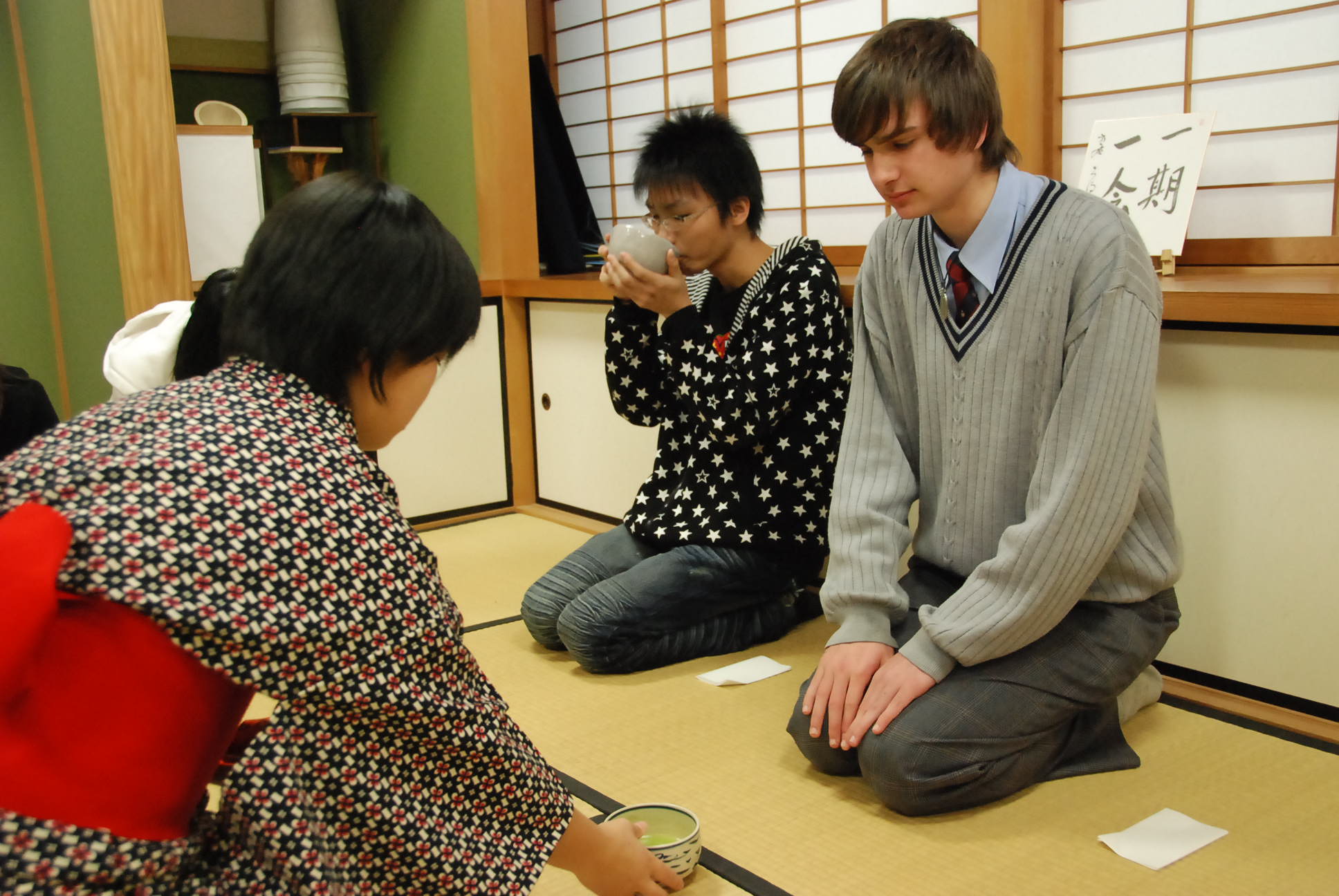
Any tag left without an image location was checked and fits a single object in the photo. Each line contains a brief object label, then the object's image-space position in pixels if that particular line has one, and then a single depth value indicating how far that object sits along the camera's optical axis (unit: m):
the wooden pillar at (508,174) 3.65
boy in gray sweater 1.71
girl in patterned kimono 0.91
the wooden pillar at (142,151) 3.08
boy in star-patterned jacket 2.33
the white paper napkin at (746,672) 2.32
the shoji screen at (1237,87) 2.29
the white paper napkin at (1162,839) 1.58
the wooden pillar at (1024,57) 2.52
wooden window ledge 1.85
